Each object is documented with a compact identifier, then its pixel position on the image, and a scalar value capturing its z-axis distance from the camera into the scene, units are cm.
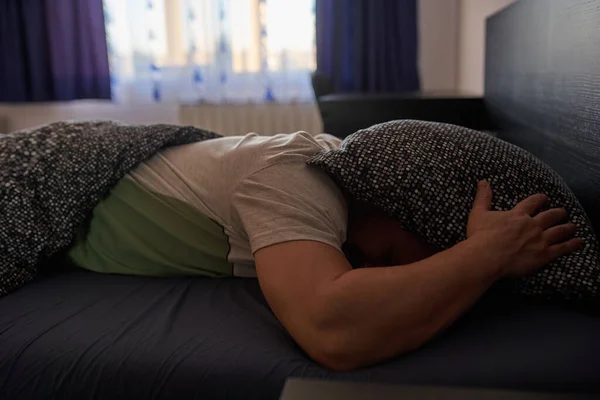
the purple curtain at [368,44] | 283
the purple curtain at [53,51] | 296
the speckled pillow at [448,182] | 78
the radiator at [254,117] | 299
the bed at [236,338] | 69
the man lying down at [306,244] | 69
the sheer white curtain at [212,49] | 293
